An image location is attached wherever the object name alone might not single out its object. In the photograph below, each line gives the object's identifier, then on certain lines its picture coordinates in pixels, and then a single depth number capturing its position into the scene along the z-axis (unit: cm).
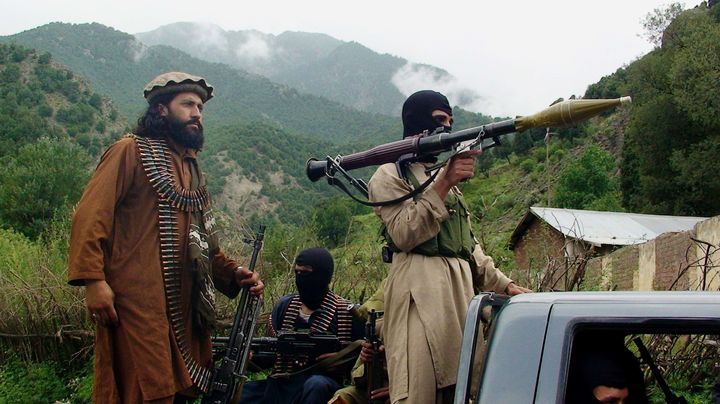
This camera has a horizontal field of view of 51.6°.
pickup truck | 189
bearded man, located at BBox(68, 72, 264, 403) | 348
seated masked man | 422
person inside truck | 210
